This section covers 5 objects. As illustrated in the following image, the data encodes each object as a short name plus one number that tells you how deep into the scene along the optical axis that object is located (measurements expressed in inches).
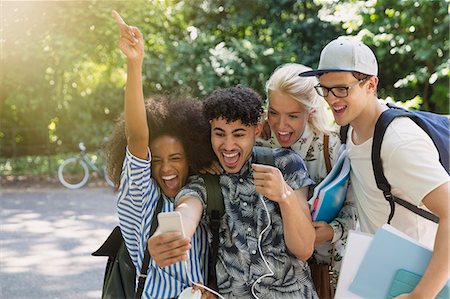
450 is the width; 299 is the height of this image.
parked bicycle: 502.6
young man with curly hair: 95.3
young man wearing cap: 84.3
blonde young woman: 112.7
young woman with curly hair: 95.5
